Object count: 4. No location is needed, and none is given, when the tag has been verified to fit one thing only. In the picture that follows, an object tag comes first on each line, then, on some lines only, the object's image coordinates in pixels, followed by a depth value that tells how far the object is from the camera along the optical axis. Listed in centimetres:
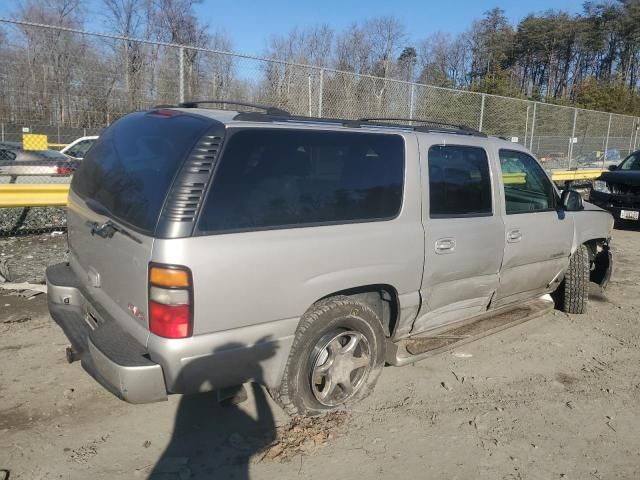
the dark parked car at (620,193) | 1030
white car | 948
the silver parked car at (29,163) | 708
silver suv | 252
